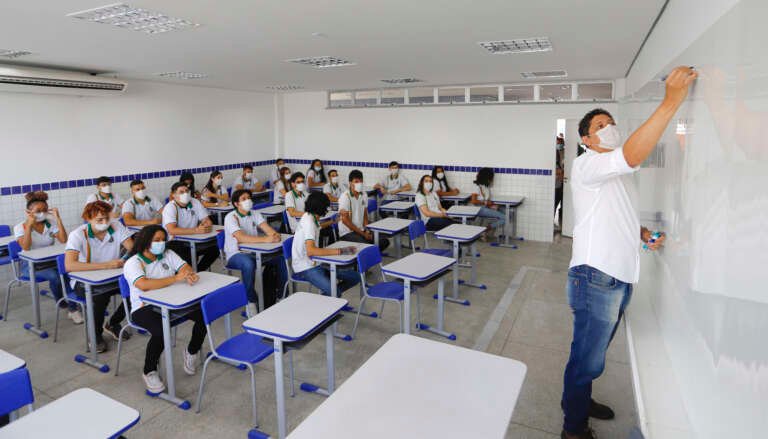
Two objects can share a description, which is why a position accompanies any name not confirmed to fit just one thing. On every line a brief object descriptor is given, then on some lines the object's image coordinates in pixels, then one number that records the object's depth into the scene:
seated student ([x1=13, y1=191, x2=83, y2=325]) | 4.94
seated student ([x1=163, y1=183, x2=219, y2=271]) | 5.79
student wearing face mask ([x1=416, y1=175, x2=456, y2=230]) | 7.45
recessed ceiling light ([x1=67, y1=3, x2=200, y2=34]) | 3.62
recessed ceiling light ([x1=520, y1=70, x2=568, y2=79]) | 7.42
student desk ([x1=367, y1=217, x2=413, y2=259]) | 6.10
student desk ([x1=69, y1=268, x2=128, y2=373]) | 3.99
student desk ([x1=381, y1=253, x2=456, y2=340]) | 4.12
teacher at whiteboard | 2.40
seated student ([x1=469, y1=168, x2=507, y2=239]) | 8.91
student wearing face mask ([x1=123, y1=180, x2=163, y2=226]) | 6.58
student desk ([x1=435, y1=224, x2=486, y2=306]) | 5.54
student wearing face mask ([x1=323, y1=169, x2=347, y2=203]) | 8.57
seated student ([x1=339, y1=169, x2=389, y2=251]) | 6.59
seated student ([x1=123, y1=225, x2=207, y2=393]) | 3.67
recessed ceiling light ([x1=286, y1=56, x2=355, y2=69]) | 6.05
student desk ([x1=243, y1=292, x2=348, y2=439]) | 2.92
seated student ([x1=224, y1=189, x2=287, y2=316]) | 5.09
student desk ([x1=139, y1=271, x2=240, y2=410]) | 3.46
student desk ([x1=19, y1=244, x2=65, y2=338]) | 4.59
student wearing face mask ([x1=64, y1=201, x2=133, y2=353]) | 4.21
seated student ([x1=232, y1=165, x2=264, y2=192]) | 9.66
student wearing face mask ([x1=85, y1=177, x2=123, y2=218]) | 6.91
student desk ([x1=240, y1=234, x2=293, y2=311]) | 4.95
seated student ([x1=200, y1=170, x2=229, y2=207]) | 8.20
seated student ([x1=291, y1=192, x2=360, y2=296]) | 4.67
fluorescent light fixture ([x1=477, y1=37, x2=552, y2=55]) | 4.96
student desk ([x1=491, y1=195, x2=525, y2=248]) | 8.56
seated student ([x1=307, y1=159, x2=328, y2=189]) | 10.50
